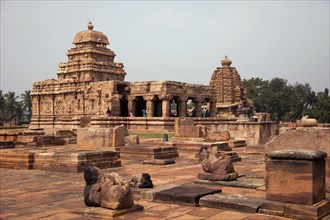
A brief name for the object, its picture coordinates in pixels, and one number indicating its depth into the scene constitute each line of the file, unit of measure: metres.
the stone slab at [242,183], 7.45
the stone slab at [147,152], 13.38
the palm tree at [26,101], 77.44
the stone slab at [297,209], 5.17
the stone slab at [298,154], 5.40
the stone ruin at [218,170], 8.05
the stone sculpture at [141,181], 7.41
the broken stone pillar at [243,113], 26.32
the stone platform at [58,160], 10.83
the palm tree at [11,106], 75.86
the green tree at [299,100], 73.31
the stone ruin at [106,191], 5.70
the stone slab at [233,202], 5.68
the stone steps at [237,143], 17.97
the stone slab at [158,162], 12.13
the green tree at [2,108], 71.85
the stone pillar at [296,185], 5.31
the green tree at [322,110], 63.34
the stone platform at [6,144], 17.16
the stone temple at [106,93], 29.52
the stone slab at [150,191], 6.61
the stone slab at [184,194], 6.17
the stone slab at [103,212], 5.51
